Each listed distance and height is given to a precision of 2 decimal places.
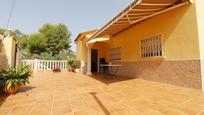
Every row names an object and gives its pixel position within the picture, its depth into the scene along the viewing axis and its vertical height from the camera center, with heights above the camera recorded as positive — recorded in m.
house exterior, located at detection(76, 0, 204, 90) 3.73 +1.02
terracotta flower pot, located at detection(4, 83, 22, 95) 3.43 -1.03
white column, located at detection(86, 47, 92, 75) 8.58 -0.29
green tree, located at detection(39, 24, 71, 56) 20.20 +5.31
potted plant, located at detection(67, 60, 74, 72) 10.96 -0.49
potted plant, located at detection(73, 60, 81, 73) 10.19 -0.46
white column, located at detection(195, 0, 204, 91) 3.61 +1.39
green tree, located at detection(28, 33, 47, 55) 18.79 +3.48
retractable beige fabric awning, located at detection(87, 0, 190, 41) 3.84 +2.34
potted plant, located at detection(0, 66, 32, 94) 3.45 -0.64
